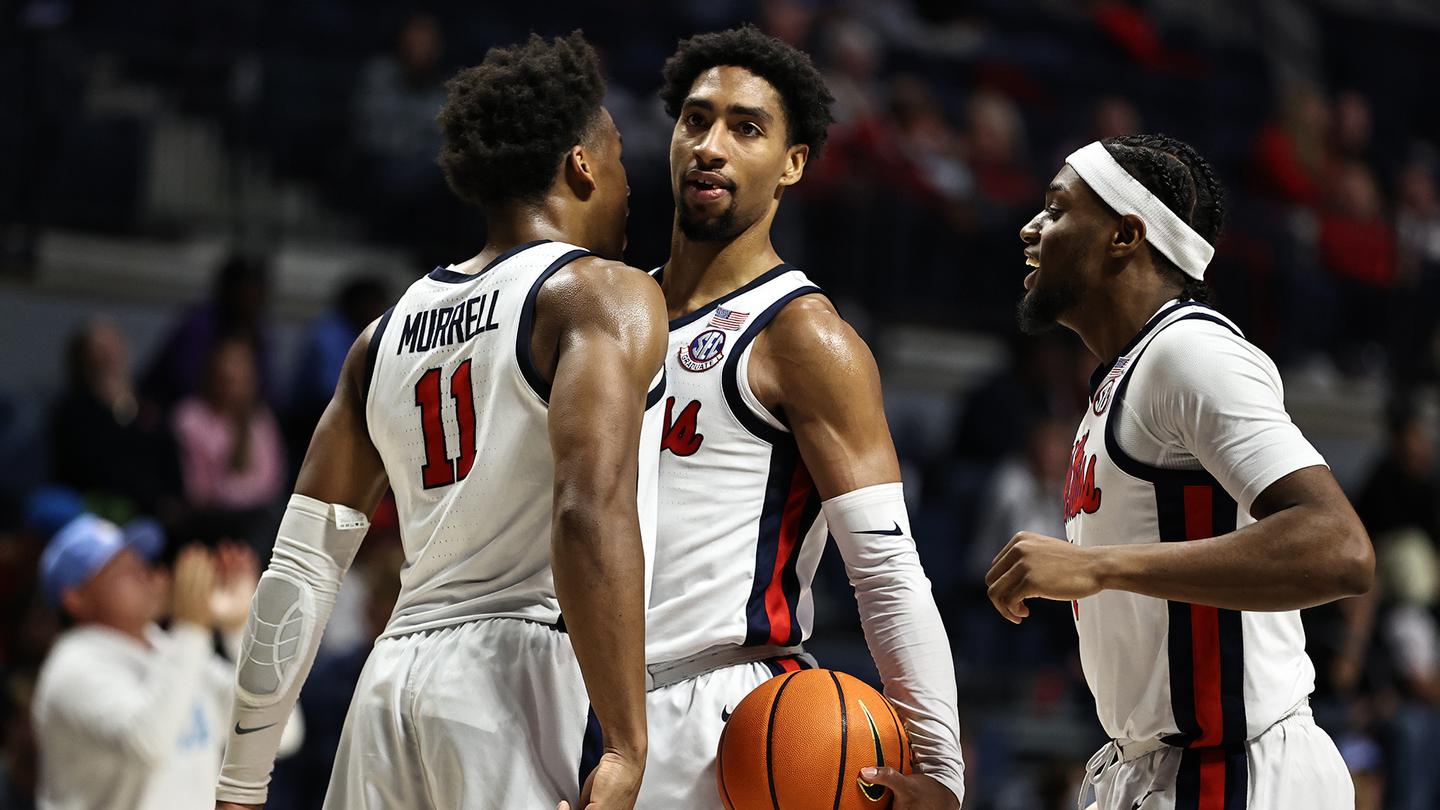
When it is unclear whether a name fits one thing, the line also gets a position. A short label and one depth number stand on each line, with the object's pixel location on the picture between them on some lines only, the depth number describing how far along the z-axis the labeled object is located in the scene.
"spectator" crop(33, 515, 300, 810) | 11.92
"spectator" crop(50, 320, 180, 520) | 16.28
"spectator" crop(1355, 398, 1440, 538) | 21.87
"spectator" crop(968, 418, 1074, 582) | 19.08
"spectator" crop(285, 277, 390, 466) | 17.75
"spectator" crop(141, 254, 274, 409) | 17.67
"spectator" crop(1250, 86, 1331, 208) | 25.37
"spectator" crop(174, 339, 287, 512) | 17.14
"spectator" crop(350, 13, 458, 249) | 19.22
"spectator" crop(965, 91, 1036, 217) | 21.75
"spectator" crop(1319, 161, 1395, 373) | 24.08
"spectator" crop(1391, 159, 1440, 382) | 24.19
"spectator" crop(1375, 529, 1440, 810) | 18.48
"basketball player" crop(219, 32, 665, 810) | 6.02
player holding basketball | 7.28
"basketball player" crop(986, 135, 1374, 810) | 6.31
